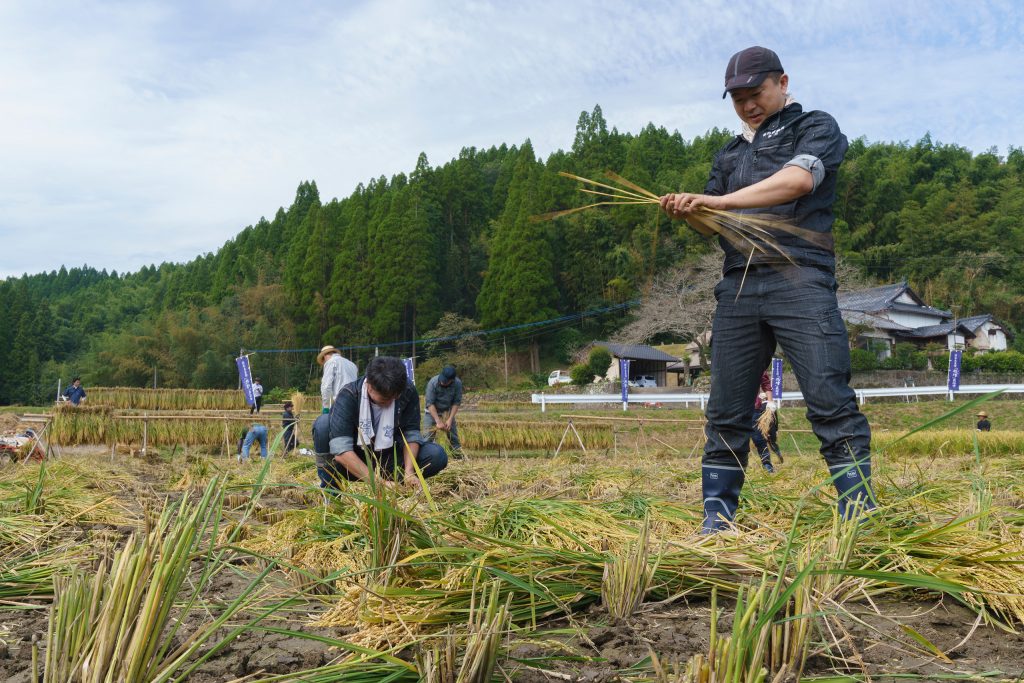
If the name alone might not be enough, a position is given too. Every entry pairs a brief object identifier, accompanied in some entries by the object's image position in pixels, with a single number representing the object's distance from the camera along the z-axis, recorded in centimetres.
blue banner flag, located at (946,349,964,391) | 2209
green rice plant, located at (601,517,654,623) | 154
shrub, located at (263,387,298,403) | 3762
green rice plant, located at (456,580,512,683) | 117
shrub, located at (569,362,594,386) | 4006
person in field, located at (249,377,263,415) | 2032
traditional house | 3797
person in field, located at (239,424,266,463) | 1058
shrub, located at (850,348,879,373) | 3173
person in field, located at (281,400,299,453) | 845
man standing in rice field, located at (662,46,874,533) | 224
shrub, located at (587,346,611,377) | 4094
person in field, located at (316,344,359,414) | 723
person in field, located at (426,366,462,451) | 839
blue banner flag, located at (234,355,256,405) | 1938
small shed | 4316
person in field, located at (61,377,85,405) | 1809
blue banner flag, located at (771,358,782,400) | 2184
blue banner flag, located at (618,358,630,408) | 2397
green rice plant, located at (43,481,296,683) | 111
